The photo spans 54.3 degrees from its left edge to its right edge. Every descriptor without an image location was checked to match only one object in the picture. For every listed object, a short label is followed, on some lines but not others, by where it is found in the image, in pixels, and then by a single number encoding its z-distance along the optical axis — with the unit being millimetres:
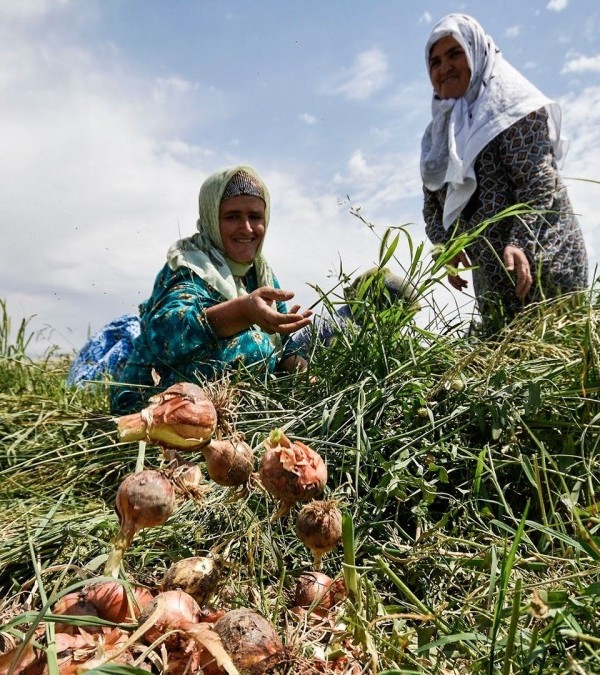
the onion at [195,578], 625
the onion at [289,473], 695
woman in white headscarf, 2004
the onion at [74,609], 564
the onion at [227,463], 730
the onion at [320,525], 686
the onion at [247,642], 517
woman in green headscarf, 1655
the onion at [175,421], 699
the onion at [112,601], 588
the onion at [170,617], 534
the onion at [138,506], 622
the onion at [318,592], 681
